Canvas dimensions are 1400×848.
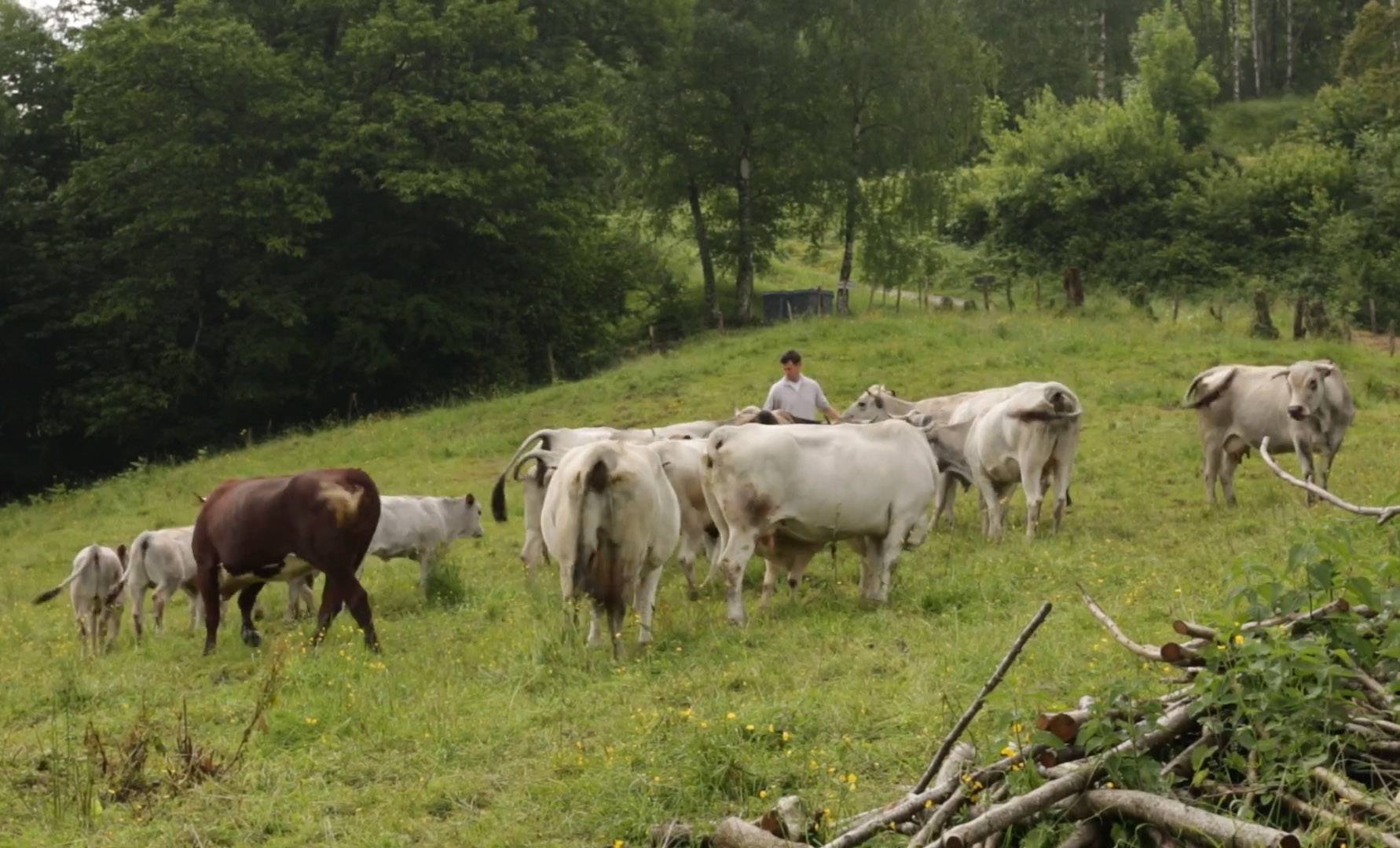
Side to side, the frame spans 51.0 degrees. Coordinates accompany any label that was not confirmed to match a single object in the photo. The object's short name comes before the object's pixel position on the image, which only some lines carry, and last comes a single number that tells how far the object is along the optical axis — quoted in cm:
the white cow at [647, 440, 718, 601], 1392
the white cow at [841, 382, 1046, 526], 1697
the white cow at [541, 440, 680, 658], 1079
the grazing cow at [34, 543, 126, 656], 1509
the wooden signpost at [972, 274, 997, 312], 4053
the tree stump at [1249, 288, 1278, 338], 3028
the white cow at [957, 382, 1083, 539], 1498
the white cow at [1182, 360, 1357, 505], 1577
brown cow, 1240
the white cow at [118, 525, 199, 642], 1532
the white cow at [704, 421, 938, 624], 1191
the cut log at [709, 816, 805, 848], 617
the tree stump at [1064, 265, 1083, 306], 3700
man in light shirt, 1631
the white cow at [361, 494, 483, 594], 1669
